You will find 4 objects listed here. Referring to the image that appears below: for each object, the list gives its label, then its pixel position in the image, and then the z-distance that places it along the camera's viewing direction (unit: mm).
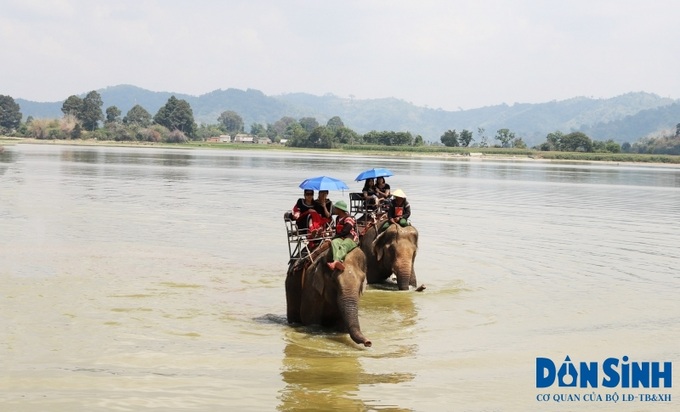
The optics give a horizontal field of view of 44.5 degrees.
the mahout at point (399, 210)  19500
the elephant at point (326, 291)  14097
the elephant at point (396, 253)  19188
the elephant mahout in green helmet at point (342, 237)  14266
